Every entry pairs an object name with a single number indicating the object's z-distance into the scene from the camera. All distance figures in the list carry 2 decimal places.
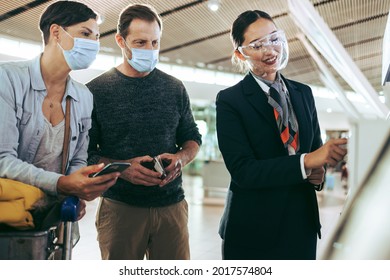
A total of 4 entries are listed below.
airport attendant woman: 1.11
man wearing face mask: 1.38
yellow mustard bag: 0.97
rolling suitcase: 0.95
